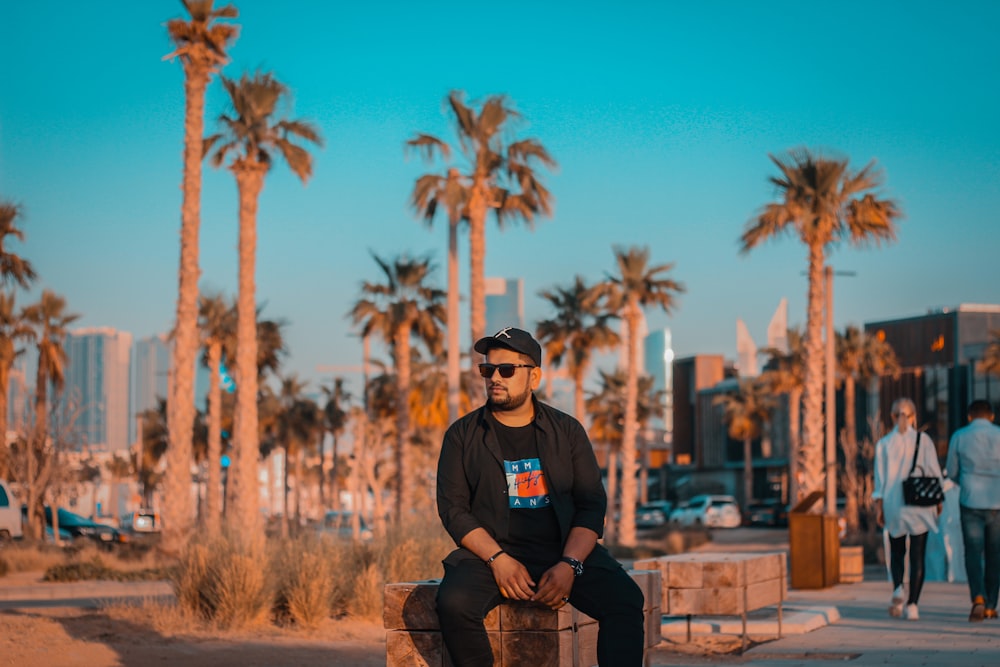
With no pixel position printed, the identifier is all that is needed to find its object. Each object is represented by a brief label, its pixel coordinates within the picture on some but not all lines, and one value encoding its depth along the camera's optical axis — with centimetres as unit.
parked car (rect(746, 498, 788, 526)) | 6556
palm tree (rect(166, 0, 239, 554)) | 2639
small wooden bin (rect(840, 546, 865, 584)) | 1992
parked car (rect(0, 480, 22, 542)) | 3017
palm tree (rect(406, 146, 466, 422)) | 3206
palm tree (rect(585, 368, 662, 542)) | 7112
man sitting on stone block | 551
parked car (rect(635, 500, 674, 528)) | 6862
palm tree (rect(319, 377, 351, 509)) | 7012
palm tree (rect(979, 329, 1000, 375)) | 5834
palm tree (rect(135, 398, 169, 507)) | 7819
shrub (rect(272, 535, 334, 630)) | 1295
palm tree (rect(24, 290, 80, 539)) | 4485
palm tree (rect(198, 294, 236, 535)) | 4837
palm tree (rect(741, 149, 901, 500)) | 3184
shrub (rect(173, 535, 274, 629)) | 1273
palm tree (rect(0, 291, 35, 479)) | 4170
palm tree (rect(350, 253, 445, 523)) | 4578
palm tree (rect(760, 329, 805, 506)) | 6309
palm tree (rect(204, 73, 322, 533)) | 2856
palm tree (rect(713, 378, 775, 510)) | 8319
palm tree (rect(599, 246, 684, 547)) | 4547
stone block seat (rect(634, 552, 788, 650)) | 1017
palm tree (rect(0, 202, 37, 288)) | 3988
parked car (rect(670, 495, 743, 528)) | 6325
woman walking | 1222
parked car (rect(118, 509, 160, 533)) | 5878
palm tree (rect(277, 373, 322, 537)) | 7138
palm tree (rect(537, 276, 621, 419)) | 5062
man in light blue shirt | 1195
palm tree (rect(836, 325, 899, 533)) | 6267
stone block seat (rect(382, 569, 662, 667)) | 561
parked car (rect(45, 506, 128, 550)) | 3931
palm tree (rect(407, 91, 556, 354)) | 3288
